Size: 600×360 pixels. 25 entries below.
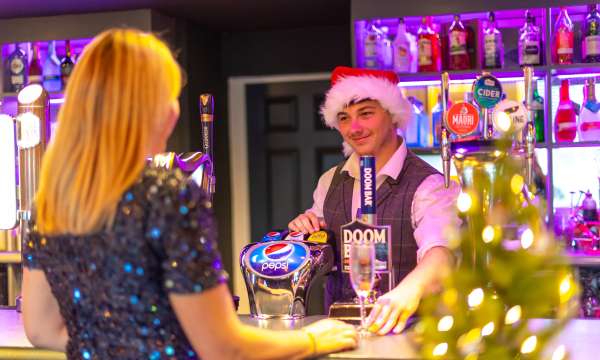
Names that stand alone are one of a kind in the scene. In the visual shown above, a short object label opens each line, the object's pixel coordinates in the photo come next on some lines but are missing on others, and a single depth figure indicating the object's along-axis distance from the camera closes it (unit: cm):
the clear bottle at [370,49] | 396
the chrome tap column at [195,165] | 226
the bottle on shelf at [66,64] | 451
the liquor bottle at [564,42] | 386
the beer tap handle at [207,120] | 239
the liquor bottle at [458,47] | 394
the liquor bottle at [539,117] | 391
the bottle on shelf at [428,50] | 397
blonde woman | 125
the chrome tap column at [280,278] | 216
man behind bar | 247
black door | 530
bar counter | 173
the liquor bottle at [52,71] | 462
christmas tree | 88
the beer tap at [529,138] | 217
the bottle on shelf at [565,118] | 391
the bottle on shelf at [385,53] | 403
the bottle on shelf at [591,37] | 382
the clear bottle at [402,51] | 400
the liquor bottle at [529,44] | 388
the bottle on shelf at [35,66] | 468
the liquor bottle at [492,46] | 391
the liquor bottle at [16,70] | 462
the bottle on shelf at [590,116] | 387
